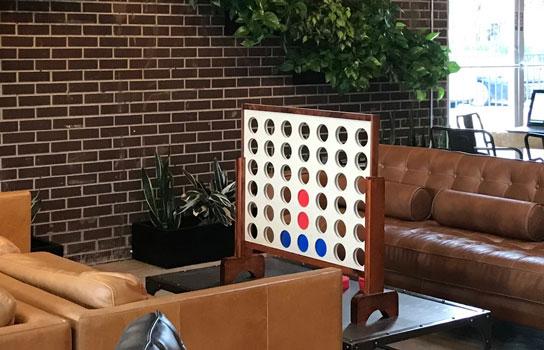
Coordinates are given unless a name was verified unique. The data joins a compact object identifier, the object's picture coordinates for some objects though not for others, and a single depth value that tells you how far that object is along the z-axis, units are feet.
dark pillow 5.71
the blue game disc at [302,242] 14.98
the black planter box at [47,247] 20.27
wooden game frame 13.33
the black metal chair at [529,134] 26.84
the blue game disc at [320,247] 14.58
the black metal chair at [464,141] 24.41
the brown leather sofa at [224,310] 9.52
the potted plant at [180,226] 22.84
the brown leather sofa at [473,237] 15.80
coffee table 13.16
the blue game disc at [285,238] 15.38
